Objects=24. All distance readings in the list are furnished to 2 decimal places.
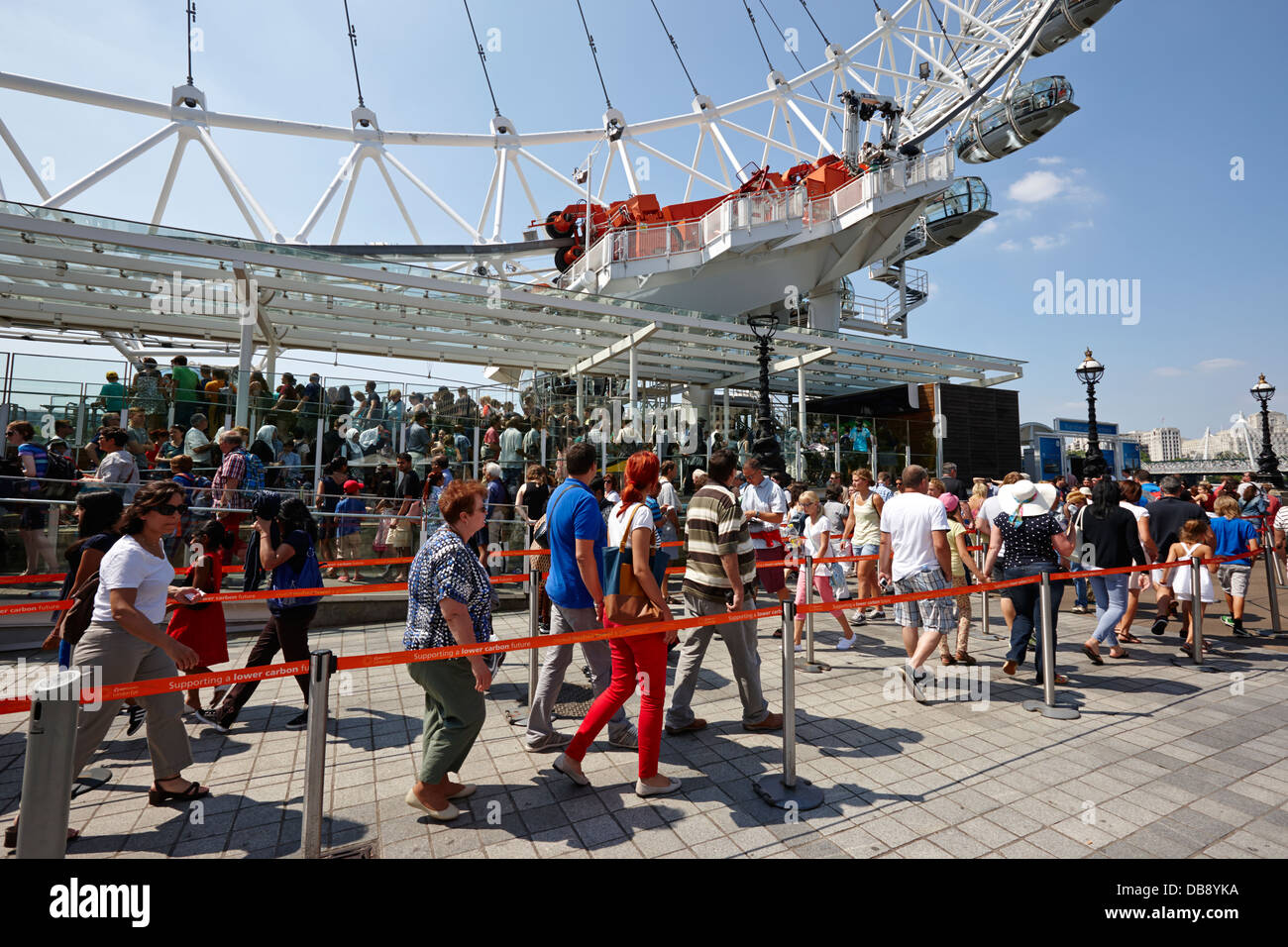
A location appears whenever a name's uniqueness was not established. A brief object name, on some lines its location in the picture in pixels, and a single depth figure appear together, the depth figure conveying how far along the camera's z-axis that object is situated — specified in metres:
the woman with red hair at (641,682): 3.49
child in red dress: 4.32
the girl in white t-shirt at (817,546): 6.93
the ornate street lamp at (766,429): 11.59
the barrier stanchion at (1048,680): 4.79
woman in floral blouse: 3.20
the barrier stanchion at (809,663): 6.06
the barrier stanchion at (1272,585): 6.92
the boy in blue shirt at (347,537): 8.05
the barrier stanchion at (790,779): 3.43
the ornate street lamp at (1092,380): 14.46
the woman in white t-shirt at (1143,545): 6.93
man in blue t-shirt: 3.76
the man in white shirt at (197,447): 10.16
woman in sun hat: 5.52
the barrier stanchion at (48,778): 2.12
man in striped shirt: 4.06
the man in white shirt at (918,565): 5.04
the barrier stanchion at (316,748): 2.65
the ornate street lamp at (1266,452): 16.75
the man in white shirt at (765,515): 5.81
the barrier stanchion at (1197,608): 6.23
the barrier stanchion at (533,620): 4.74
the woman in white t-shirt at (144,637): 3.20
